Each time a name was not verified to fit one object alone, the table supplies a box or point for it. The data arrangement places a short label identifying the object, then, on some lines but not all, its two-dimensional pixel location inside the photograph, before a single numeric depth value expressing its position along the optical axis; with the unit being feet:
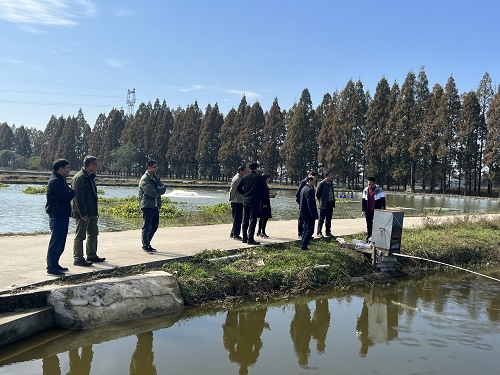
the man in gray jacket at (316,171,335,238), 36.06
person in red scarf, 33.99
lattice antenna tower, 378.90
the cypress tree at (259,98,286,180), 217.97
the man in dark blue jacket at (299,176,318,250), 29.25
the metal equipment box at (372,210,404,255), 29.22
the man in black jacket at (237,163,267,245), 30.78
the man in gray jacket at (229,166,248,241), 32.71
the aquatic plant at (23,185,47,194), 112.56
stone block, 17.49
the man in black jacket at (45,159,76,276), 20.18
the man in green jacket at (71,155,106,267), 22.24
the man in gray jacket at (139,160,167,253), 26.48
